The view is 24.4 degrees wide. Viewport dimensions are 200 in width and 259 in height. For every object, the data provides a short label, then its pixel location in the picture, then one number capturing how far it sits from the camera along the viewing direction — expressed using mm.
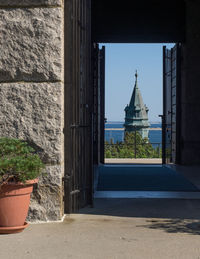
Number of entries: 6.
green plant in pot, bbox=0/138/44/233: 4879
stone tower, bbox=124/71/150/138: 69000
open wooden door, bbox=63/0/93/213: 5719
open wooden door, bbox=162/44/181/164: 12477
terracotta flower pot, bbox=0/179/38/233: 4887
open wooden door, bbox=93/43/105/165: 12584
